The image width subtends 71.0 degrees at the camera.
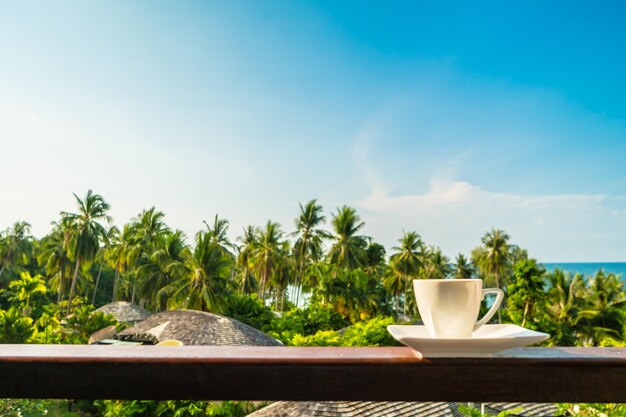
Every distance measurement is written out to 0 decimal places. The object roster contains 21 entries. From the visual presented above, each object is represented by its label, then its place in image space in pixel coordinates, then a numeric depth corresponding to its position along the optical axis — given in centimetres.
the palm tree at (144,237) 3653
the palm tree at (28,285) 2342
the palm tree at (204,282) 2670
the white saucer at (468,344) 86
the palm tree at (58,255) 3541
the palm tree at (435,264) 4434
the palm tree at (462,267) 4659
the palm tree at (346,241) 3653
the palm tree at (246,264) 3900
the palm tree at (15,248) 4041
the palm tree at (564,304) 2981
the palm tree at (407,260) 4055
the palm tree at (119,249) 3809
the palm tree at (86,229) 3331
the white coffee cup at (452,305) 96
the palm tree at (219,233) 3422
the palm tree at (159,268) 3303
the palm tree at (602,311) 2880
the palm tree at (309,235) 3744
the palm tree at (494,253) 4222
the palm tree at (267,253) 3594
